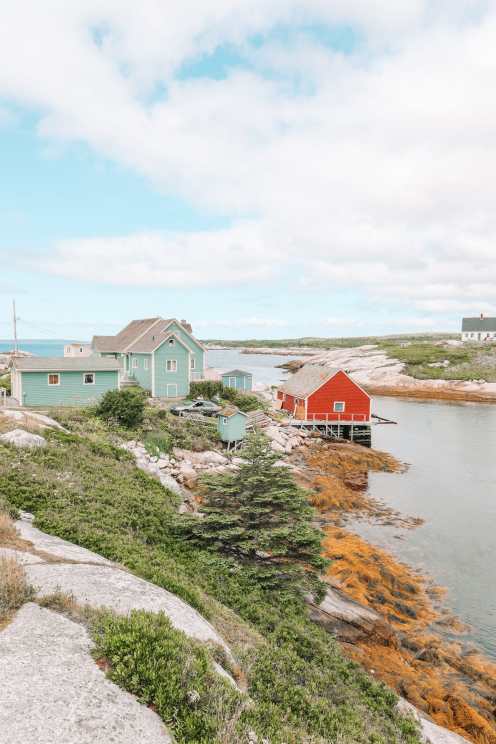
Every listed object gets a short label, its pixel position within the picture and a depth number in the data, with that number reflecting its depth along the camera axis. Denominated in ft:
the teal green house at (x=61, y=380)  112.37
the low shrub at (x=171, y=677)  16.76
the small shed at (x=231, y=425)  112.68
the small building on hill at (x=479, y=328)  467.93
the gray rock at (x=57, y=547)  30.27
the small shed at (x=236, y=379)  179.32
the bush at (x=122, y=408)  97.14
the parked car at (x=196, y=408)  128.26
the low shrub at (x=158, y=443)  89.66
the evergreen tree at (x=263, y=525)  42.27
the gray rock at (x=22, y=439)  57.67
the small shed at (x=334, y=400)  150.00
